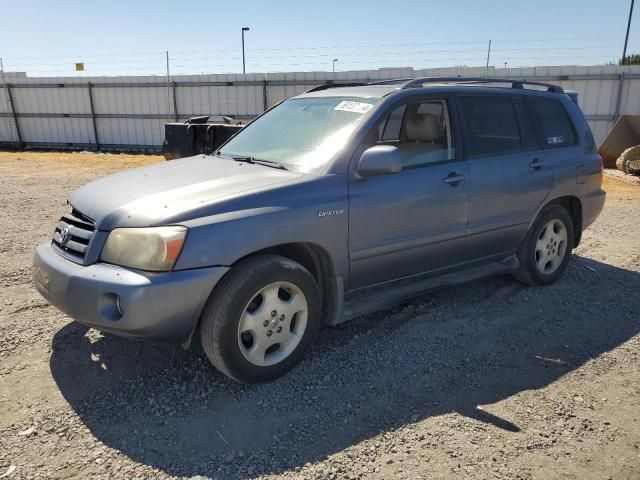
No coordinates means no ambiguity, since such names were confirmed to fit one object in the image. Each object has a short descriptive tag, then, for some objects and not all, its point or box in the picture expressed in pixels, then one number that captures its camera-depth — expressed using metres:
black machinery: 10.29
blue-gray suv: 2.91
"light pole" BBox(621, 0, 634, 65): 33.19
